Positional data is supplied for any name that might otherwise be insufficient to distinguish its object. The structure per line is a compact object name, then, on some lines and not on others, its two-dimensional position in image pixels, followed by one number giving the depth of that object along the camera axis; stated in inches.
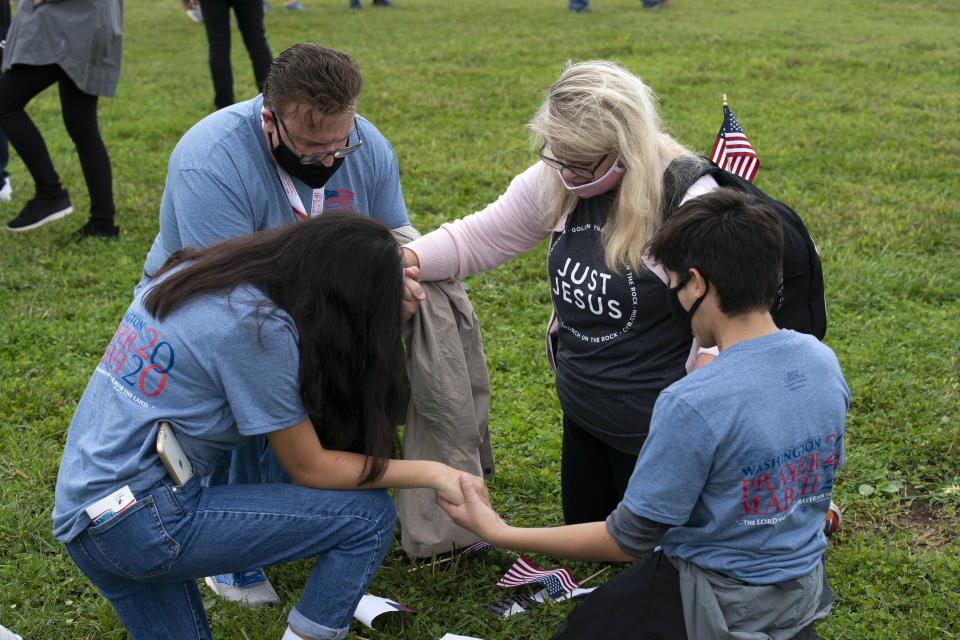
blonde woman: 97.6
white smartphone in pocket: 80.2
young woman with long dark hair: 80.6
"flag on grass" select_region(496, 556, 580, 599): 116.3
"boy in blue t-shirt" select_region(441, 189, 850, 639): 73.7
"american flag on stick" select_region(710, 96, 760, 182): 137.6
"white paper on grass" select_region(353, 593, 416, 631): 109.7
